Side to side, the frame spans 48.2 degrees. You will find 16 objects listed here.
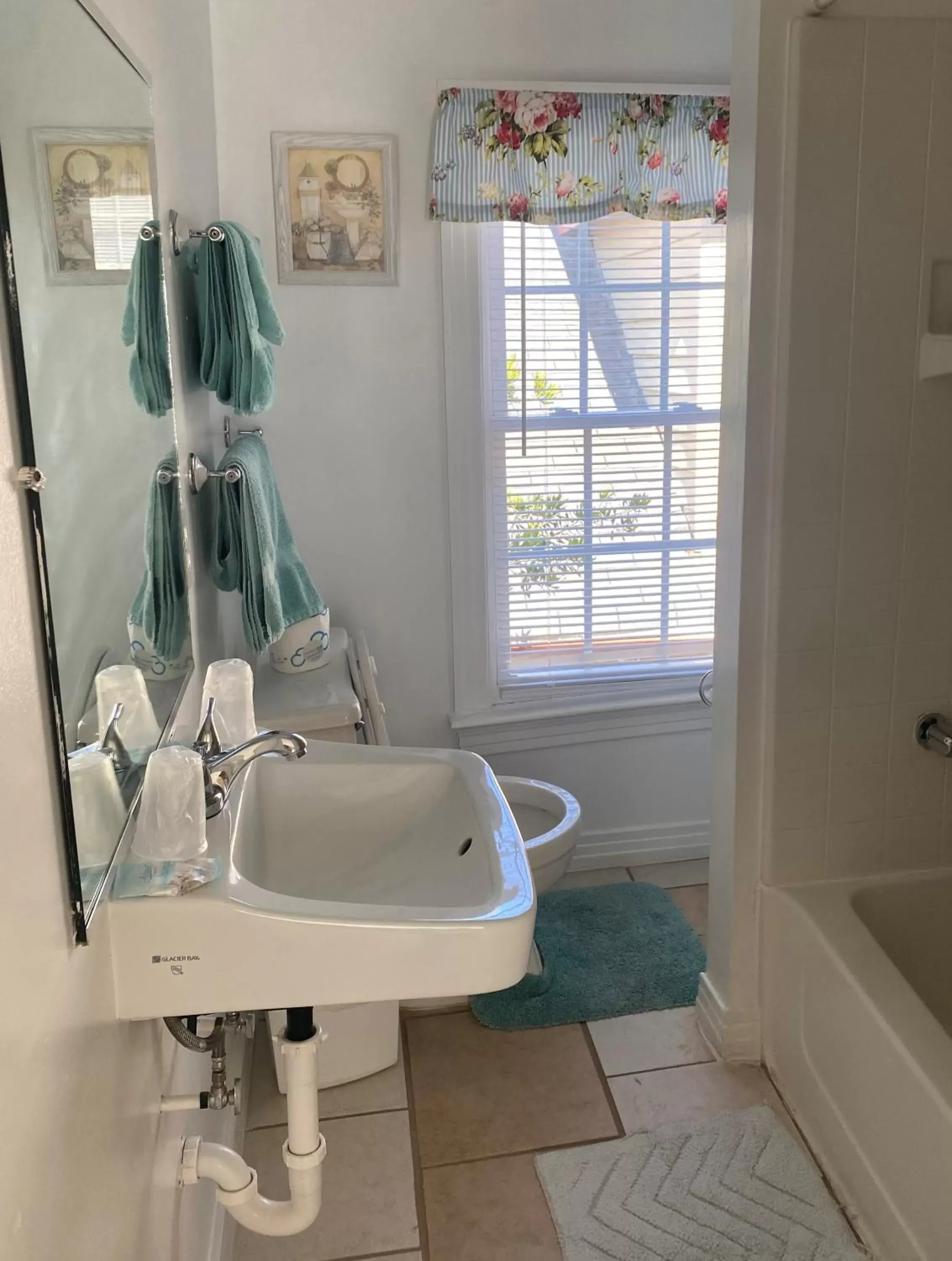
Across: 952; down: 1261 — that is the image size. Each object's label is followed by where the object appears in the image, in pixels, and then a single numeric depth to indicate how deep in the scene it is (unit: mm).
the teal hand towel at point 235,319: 1970
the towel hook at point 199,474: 1859
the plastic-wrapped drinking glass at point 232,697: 1462
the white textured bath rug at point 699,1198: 1812
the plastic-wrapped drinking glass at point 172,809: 1188
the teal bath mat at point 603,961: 2453
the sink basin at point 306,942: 1156
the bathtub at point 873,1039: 1658
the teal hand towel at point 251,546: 2051
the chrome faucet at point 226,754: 1290
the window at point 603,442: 2721
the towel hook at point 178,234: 1725
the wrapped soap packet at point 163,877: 1159
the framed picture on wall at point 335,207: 2521
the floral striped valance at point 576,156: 2525
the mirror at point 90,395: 902
